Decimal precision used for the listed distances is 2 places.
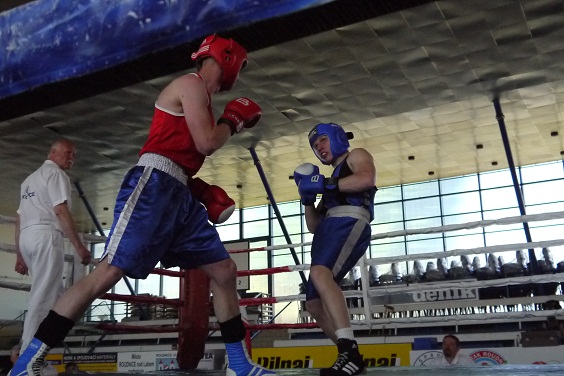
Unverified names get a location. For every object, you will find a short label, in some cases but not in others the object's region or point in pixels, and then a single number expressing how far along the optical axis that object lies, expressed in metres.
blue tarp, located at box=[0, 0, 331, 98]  3.60
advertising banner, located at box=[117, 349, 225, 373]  6.06
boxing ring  3.21
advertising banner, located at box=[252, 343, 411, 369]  6.61
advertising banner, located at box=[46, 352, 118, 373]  7.64
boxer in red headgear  1.65
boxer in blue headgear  2.14
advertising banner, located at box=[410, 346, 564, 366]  5.77
